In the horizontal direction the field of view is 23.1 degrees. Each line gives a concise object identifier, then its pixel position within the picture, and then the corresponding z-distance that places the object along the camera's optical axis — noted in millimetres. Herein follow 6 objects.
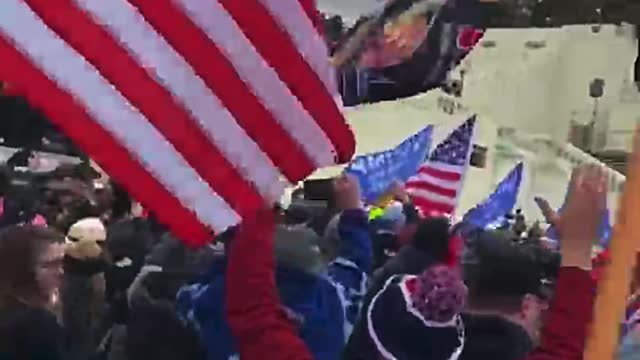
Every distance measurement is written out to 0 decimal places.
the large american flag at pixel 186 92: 3318
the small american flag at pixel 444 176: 11641
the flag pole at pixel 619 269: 2799
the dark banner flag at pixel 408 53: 7422
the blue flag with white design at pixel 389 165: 11195
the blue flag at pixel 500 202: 13297
